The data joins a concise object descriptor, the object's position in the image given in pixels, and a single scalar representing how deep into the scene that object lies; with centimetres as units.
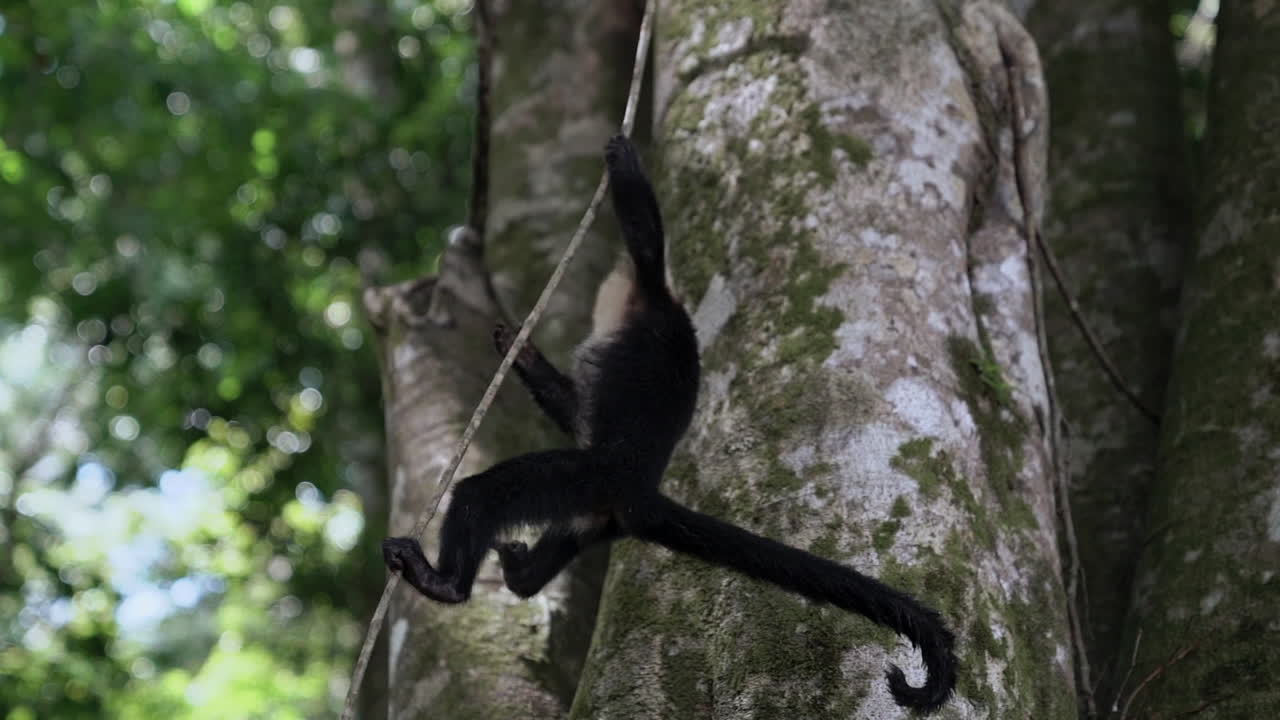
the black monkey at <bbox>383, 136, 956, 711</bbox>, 252
